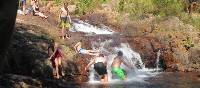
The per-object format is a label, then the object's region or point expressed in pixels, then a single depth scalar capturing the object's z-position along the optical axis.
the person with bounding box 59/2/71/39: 22.41
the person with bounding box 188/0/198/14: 34.09
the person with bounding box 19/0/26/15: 24.86
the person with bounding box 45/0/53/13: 31.96
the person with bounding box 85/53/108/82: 17.23
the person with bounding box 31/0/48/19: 25.44
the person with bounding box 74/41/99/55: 19.73
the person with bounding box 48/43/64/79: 17.61
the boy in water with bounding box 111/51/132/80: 17.36
